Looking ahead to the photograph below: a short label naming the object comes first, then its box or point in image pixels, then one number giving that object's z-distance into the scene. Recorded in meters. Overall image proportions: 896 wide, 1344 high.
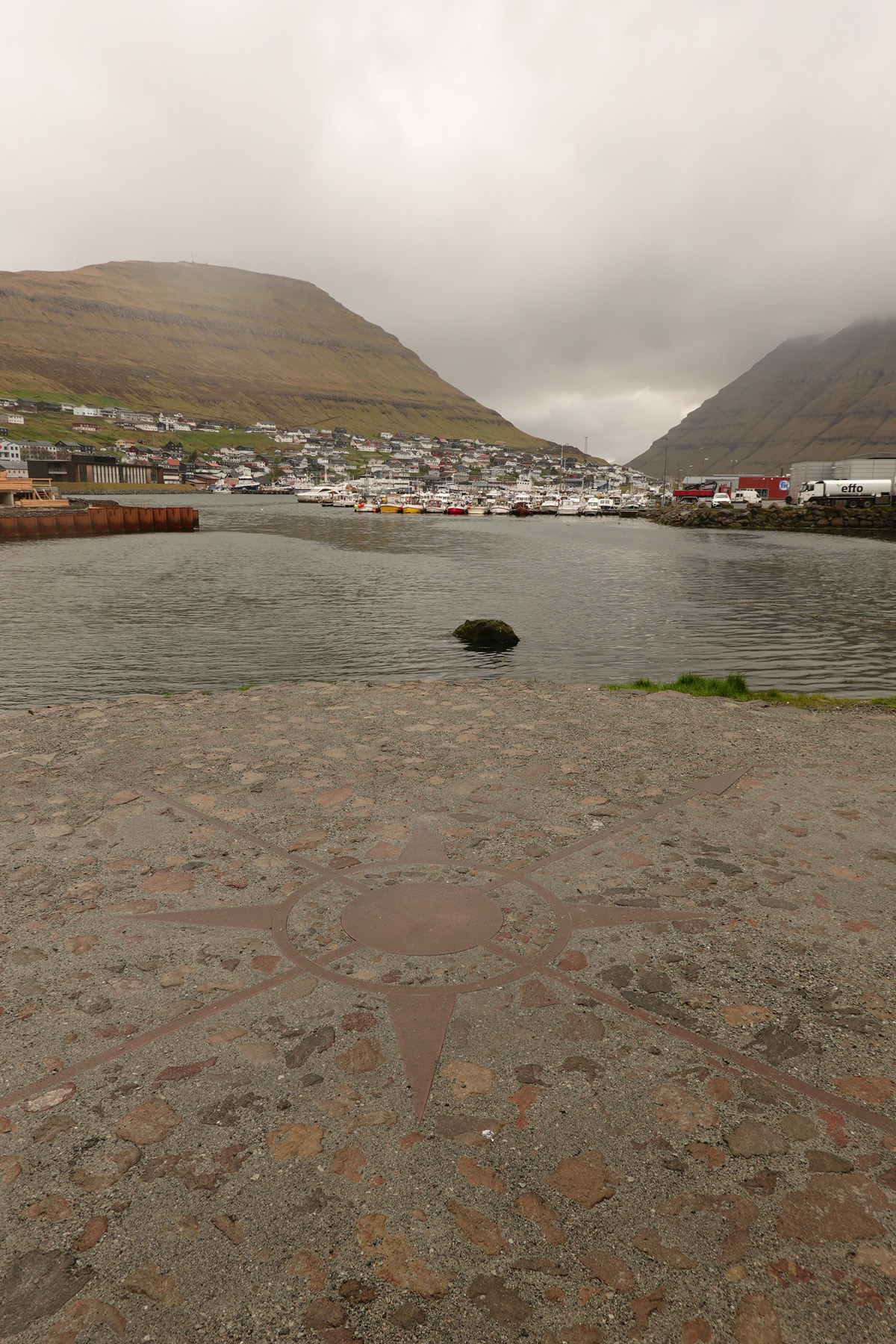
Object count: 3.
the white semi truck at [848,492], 104.75
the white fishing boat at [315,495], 179.38
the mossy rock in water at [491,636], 20.86
